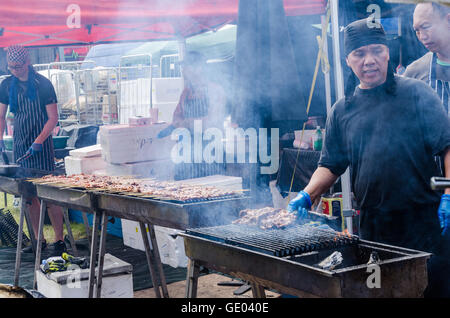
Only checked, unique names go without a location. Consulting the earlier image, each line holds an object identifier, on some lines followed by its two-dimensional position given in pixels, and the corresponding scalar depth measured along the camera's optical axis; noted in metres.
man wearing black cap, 2.66
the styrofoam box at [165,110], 9.17
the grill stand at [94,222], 4.04
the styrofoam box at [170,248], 5.62
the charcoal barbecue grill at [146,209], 3.34
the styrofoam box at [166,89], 9.16
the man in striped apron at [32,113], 5.90
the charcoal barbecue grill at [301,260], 2.01
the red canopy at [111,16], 6.55
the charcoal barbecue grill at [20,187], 4.99
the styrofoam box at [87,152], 6.66
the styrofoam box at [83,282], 4.12
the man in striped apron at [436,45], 3.01
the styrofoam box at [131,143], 6.10
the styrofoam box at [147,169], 6.11
